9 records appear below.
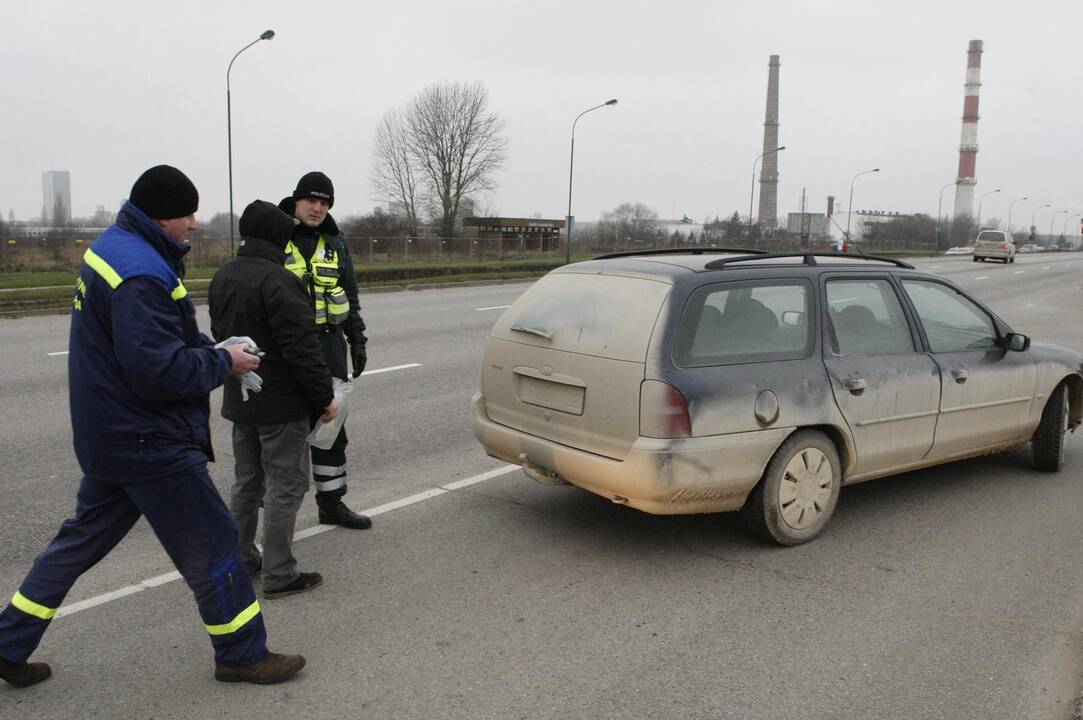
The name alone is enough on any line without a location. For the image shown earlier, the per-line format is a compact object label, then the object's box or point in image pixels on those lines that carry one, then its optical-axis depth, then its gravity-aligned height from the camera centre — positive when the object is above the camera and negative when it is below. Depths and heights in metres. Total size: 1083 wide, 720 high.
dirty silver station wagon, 4.53 -0.71
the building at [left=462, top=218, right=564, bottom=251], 46.06 +0.84
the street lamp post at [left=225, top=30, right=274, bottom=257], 29.90 +3.89
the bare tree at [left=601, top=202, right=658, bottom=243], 55.43 +1.33
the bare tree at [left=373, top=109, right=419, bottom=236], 61.66 +4.60
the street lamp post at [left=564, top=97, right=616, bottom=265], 40.88 +1.28
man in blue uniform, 3.11 -0.69
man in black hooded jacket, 4.02 -0.62
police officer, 4.80 -0.25
